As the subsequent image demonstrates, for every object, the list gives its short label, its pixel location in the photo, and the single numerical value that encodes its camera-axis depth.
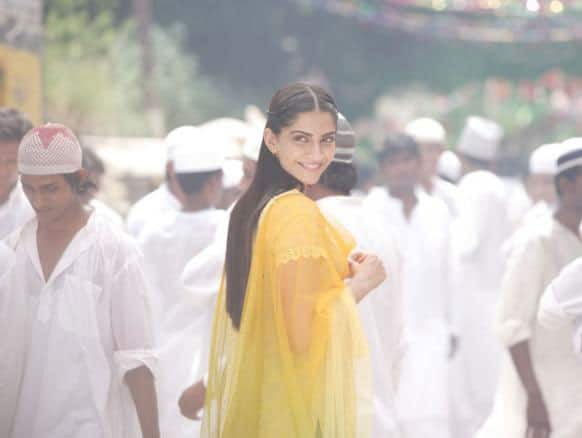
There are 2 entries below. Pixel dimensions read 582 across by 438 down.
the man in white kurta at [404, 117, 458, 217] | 14.47
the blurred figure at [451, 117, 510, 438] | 13.96
